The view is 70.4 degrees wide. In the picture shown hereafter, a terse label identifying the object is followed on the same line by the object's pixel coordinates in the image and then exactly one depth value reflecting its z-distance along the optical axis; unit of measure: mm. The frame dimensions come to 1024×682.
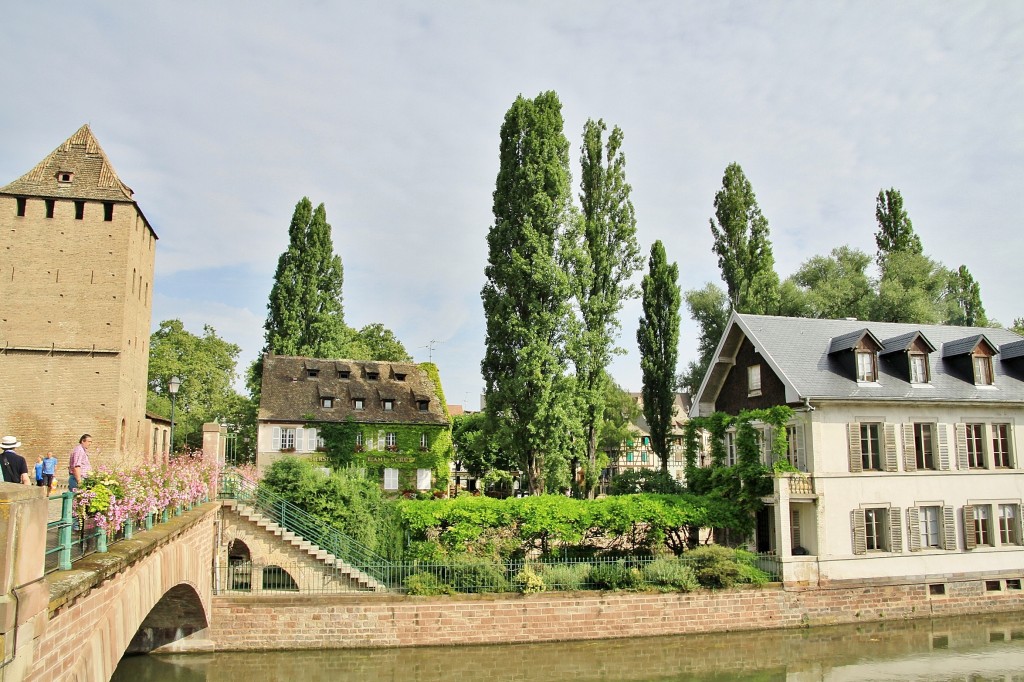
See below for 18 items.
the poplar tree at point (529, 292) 28750
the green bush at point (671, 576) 22953
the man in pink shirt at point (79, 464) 11057
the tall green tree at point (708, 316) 45375
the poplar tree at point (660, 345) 35969
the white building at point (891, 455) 24547
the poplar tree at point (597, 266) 30984
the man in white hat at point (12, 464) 10625
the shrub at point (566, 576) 22562
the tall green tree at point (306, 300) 45344
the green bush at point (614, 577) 22859
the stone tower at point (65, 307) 30406
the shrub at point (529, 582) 22047
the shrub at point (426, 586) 21672
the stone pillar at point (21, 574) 5723
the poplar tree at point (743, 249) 38656
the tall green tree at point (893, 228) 47656
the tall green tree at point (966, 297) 48438
